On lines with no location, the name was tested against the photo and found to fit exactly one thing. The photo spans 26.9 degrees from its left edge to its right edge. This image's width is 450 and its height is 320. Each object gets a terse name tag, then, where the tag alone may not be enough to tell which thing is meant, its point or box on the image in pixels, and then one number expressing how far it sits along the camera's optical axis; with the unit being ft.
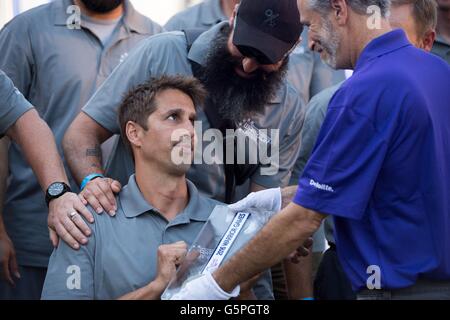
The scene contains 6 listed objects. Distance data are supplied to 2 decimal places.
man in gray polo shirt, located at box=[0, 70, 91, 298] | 12.44
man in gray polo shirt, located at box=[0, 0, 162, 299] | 14.11
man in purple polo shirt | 9.41
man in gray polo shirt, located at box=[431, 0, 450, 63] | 15.08
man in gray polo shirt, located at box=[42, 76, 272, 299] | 11.30
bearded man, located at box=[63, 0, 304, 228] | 12.87
